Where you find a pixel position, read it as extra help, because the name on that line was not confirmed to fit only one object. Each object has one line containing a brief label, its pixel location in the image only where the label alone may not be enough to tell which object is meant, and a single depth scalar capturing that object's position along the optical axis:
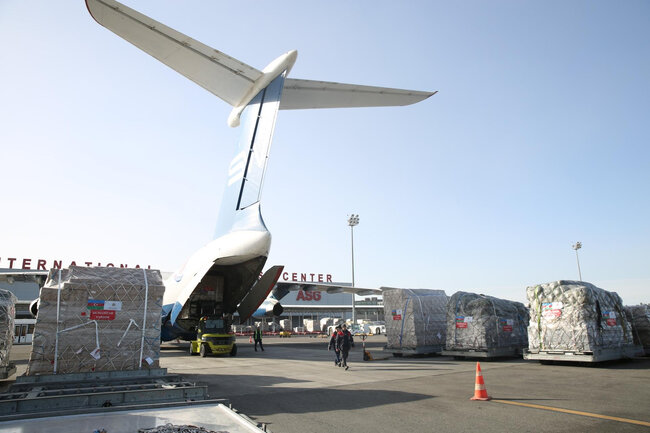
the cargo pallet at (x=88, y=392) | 5.60
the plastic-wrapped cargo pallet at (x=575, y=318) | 13.46
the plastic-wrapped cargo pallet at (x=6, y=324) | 9.98
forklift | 18.31
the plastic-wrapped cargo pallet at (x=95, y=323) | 8.16
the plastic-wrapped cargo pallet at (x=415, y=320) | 18.17
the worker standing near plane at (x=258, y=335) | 22.85
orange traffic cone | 8.17
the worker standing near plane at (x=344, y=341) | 13.77
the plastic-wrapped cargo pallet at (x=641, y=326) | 16.97
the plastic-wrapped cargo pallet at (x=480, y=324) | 16.22
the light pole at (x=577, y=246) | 51.63
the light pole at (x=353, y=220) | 43.01
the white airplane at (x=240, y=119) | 14.05
